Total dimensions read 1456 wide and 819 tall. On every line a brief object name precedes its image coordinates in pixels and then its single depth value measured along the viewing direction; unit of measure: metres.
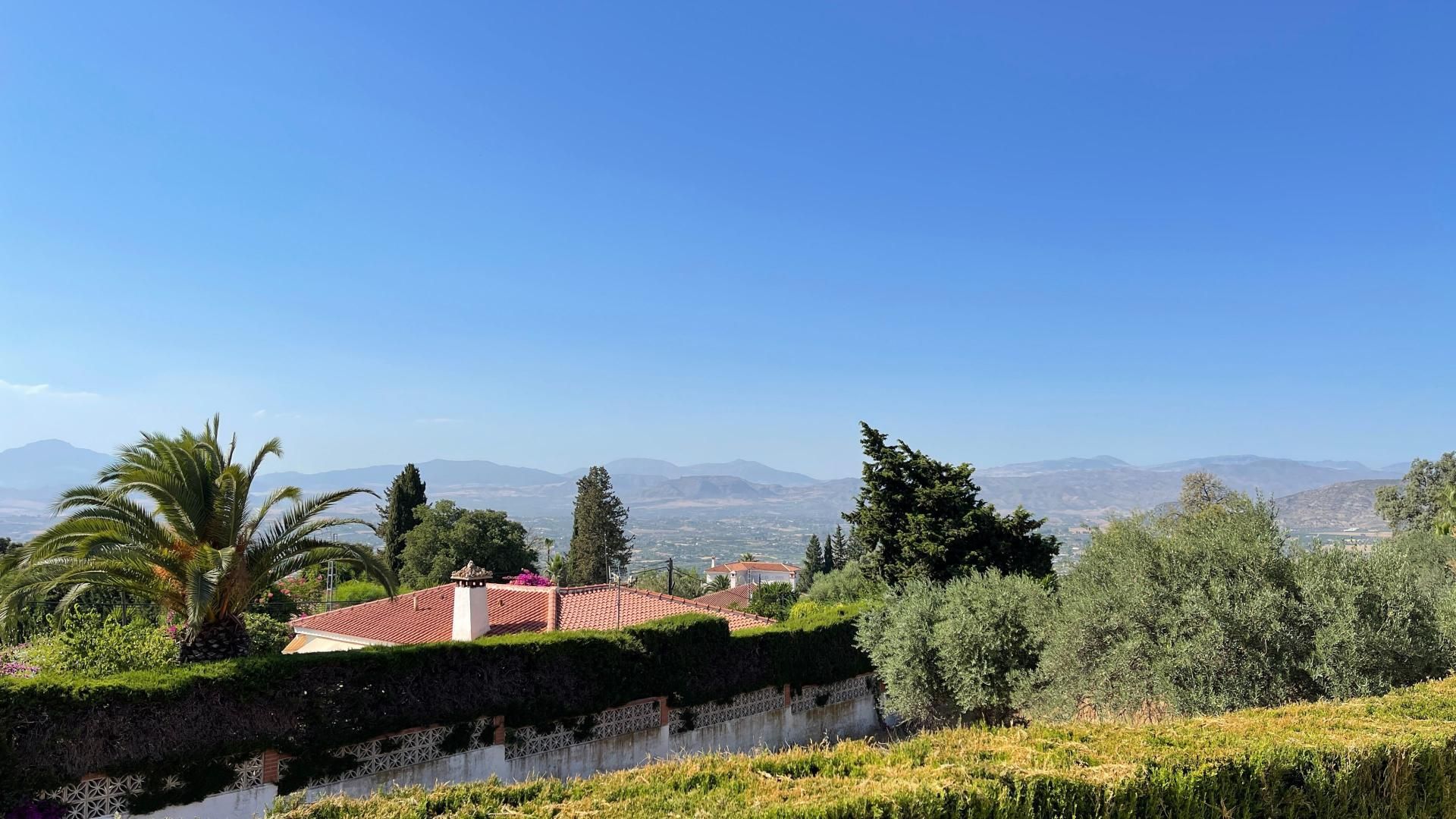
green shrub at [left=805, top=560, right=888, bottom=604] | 38.84
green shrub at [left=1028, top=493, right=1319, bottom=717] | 10.85
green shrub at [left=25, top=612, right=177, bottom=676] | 11.24
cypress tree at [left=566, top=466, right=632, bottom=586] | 52.53
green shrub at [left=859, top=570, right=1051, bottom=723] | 15.15
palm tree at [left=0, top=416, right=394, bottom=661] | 11.30
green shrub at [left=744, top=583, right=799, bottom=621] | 35.64
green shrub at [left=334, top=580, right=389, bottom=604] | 34.88
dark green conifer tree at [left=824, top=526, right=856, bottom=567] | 80.56
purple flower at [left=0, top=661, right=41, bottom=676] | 11.77
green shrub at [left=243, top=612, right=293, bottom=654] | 19.50
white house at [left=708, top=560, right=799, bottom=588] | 106.56
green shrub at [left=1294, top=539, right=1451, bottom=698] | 10.45
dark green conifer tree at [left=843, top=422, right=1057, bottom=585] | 22.97
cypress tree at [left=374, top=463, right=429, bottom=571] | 46.66
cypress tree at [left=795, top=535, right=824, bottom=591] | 80.00
